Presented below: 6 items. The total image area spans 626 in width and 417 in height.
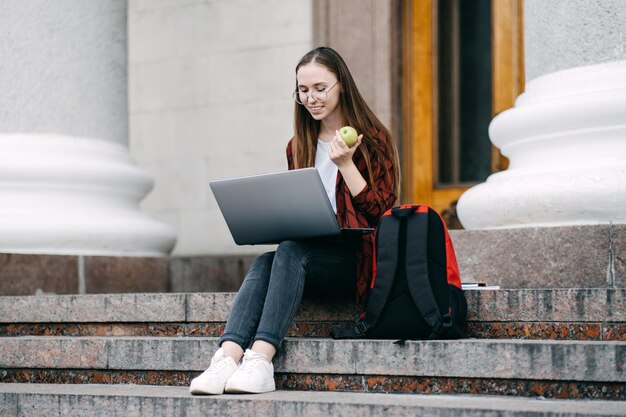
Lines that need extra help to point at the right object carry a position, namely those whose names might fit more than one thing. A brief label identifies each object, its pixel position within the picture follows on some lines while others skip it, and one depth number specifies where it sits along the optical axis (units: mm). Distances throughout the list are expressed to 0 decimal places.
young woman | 5373
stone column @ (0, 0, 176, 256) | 8061
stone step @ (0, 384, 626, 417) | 4561
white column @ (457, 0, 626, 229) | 6414
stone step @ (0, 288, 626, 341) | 5425
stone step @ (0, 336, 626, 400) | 4949
